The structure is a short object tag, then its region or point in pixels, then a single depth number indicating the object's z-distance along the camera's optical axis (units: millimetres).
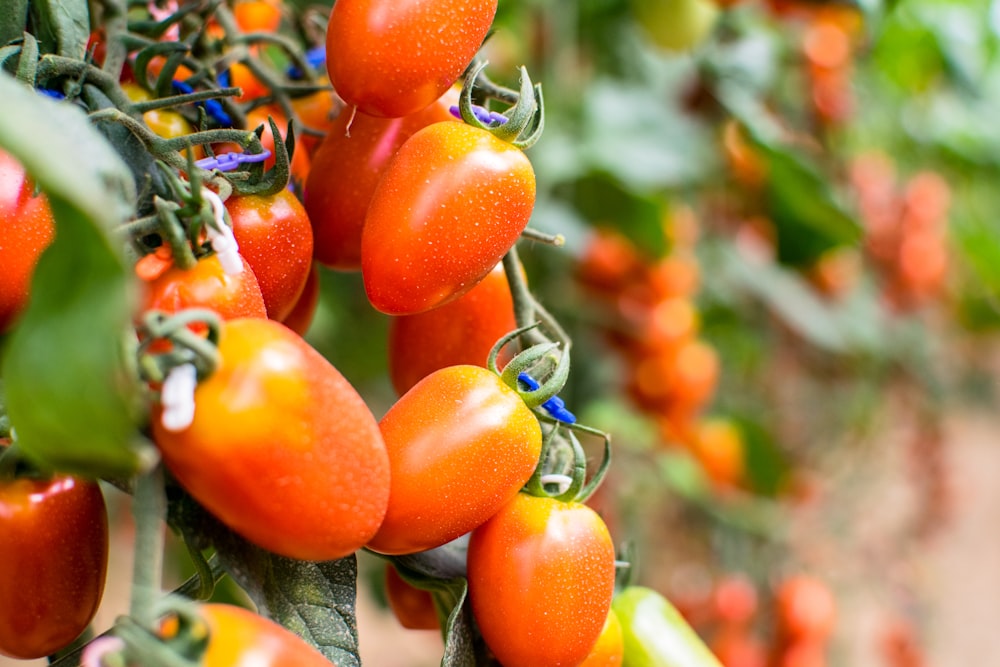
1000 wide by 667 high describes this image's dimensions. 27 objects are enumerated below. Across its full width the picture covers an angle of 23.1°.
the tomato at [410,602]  487
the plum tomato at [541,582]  444
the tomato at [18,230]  421
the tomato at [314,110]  504
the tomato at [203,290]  415
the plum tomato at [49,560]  433
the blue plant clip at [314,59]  505
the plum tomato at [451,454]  432
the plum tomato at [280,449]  400
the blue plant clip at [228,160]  441
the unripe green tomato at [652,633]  496
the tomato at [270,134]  475
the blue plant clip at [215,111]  463
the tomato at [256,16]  543
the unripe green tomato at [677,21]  821
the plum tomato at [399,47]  442
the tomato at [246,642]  396
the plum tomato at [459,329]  480
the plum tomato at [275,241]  442
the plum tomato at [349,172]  468
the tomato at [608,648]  470
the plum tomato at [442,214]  441
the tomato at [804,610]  1083
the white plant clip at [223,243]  418
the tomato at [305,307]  479
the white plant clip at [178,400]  397
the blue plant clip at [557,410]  454
